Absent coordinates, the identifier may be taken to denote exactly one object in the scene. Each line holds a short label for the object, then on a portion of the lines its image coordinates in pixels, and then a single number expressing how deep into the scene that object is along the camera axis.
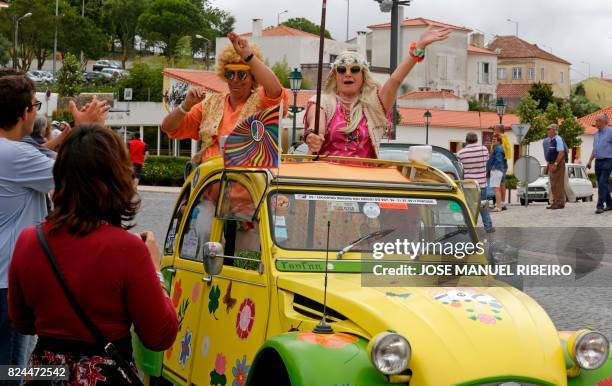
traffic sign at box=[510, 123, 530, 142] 30.56
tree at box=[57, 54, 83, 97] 82.06
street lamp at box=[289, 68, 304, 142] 43.39
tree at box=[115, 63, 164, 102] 87.38
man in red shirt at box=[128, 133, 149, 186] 29.52
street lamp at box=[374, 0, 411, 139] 26.84
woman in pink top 7.59
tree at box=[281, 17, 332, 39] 145.88
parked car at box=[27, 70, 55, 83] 103.12
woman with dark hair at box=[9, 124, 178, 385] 4.02
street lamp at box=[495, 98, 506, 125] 51.41
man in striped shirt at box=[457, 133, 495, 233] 20.64
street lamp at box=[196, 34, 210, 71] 134.75
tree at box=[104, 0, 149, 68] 143.25
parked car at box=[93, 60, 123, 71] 121.37
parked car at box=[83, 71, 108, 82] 108.19
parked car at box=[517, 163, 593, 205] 42.09
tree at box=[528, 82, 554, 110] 111.00
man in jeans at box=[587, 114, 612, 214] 21.80
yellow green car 4.88
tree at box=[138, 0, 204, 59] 138.41
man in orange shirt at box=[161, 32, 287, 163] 7.46
